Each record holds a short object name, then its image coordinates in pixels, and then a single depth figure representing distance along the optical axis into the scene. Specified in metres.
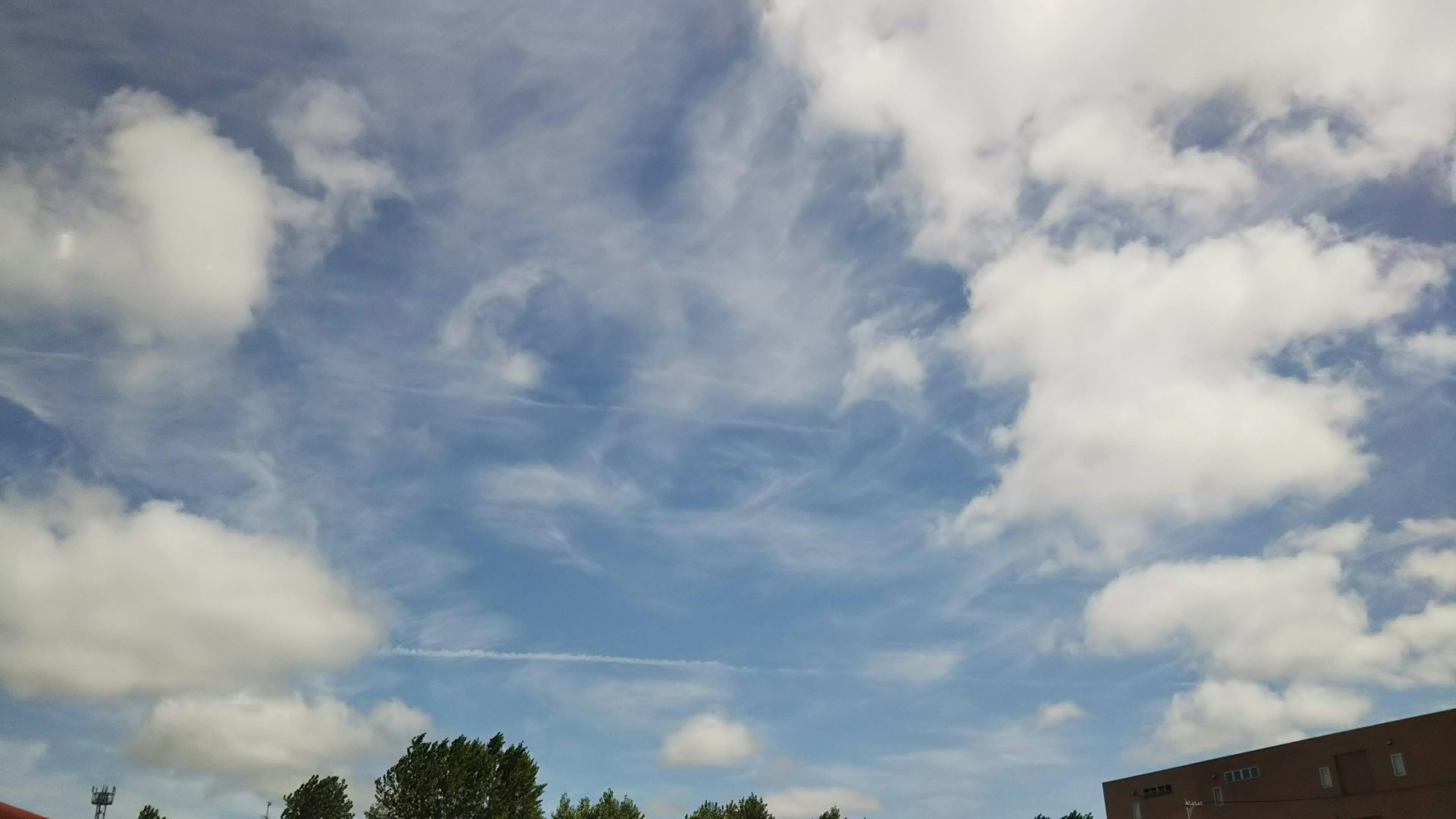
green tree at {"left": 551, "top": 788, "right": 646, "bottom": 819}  97.31
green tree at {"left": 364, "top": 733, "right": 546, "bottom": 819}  79.62
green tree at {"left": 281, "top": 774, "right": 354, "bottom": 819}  109.62
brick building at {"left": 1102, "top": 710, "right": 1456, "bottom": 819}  64.12
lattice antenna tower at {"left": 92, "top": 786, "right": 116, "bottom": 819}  147.75
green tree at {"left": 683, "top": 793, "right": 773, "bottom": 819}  105.69
